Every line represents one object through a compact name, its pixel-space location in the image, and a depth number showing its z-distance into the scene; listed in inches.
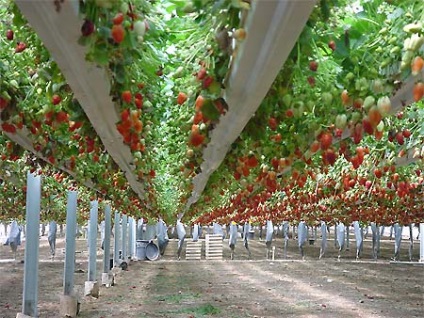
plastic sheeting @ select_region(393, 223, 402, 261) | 962.7
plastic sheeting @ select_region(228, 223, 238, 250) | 1031.6
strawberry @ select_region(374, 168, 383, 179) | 251.6
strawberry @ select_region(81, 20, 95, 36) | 87.0
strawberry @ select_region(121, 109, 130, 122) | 144.6
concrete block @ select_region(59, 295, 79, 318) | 377.7
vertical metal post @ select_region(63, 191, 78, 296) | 373.1
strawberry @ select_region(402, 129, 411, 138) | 203.5
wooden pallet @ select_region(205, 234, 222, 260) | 1039.0
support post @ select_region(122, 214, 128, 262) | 750.5
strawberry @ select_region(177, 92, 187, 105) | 142.2
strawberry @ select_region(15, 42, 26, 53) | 130.3
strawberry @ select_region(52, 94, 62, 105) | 139.5
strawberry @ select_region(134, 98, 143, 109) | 151.9
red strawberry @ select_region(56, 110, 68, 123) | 161.2
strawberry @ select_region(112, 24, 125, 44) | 87.8
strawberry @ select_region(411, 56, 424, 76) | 104.4
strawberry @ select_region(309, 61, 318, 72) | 125.0
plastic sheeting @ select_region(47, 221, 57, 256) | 914.6
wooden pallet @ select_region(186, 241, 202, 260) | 1056.2
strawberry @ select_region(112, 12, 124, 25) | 88.0
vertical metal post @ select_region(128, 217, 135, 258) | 903.2
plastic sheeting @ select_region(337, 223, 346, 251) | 1029.0
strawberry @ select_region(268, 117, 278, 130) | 163.3
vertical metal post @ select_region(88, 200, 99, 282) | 464.4
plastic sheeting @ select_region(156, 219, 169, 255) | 1129.4
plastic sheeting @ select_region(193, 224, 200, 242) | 1178.0
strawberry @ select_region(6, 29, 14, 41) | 125.5
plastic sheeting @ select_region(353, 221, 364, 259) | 1014.7
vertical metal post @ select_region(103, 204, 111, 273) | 550.6
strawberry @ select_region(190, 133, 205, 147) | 159.7
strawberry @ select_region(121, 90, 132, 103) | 129.5
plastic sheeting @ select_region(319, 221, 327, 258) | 1034.1
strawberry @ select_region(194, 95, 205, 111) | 132.4
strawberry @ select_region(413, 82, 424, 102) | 114.1
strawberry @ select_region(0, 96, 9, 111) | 159.3
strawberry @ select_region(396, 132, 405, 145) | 198.2
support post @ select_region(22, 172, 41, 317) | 278.8
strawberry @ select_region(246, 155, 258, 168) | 208.1
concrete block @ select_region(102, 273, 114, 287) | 556.7
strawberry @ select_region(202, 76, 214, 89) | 122.1
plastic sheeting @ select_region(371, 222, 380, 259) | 999.0
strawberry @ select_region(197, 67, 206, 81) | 119.5
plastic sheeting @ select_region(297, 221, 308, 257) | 1029.5
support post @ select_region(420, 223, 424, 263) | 934.4
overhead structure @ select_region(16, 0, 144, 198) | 82.4
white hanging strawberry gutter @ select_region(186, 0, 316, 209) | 78.7
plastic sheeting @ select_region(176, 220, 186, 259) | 1037.0
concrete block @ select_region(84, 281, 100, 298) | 465.4
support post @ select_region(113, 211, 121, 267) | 666.2
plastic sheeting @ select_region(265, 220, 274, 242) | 1018.3
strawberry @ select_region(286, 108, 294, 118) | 145.4
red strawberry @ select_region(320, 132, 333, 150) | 166.6
